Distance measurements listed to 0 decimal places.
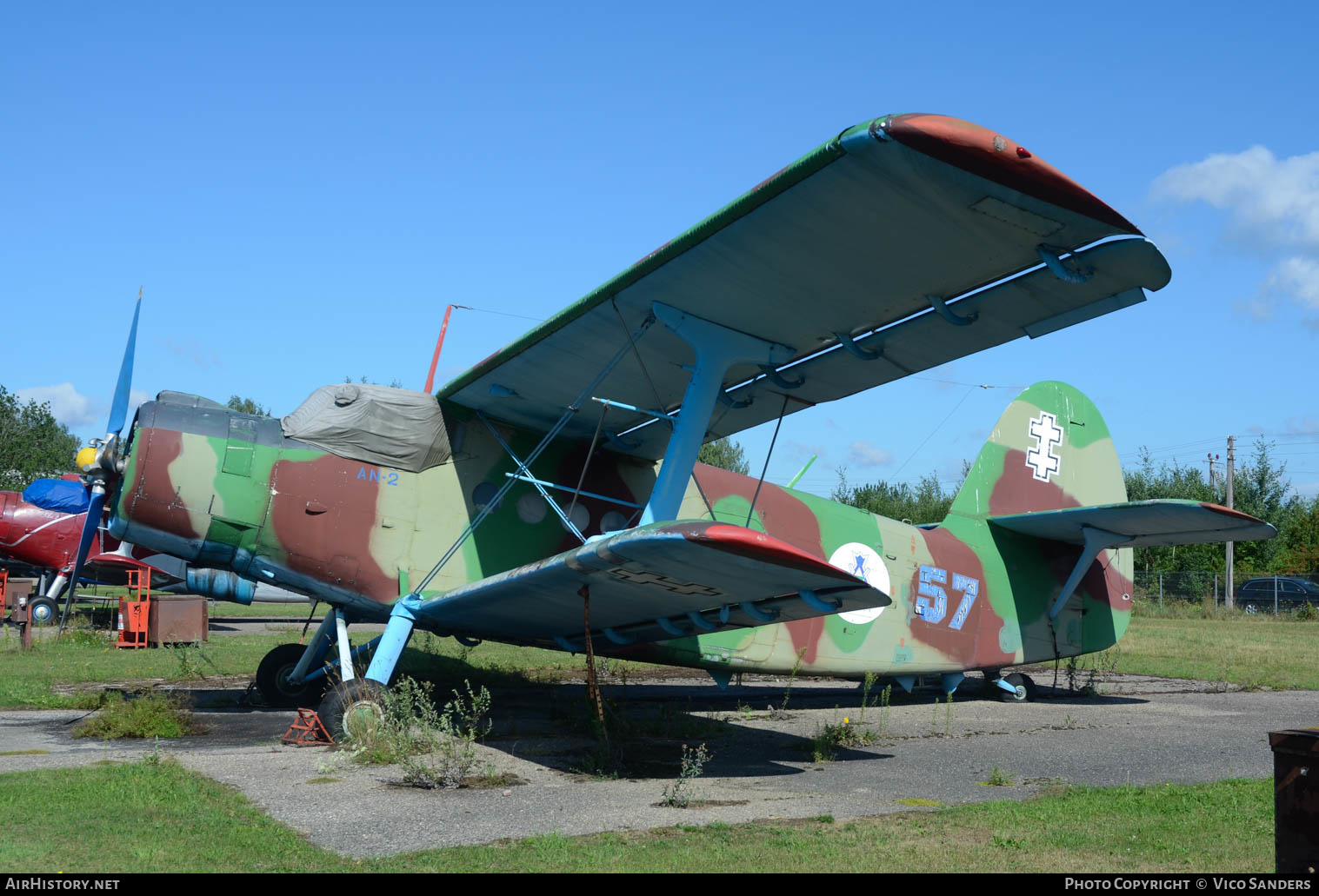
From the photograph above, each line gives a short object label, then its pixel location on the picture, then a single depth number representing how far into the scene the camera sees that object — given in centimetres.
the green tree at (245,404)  5619
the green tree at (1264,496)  4841
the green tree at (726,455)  4694
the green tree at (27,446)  5897
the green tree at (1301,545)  4184
